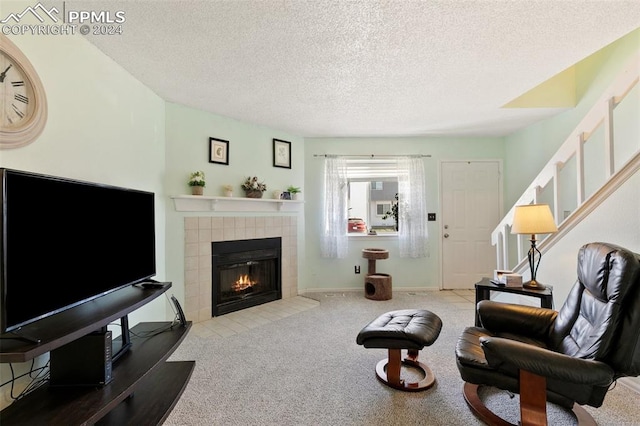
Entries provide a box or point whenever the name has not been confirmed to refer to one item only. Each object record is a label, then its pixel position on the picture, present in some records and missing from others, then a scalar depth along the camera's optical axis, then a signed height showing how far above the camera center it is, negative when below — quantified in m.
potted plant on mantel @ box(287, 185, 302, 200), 4.00 +0.33
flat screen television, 1.05 -0.14
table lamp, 2.26 -0.08
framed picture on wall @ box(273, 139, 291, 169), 3.94 +0.86
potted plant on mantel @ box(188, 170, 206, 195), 3.08 +0.34
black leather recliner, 1.29 -0.68
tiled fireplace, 3.12 -0.31
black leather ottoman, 1.82 -0.81
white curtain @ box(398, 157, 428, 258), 4.26 +0.04
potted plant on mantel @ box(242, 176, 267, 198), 3.57 +0.34
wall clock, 1.34 +0.59
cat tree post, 3.89 -0.92
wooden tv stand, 1.10 -0.79
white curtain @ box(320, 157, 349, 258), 4.22 +0.02
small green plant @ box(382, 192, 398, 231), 4.51 +0.01
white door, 4.36 -0.02
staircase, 2.04 +0.46
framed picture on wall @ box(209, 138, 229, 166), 3.31 +0.75
